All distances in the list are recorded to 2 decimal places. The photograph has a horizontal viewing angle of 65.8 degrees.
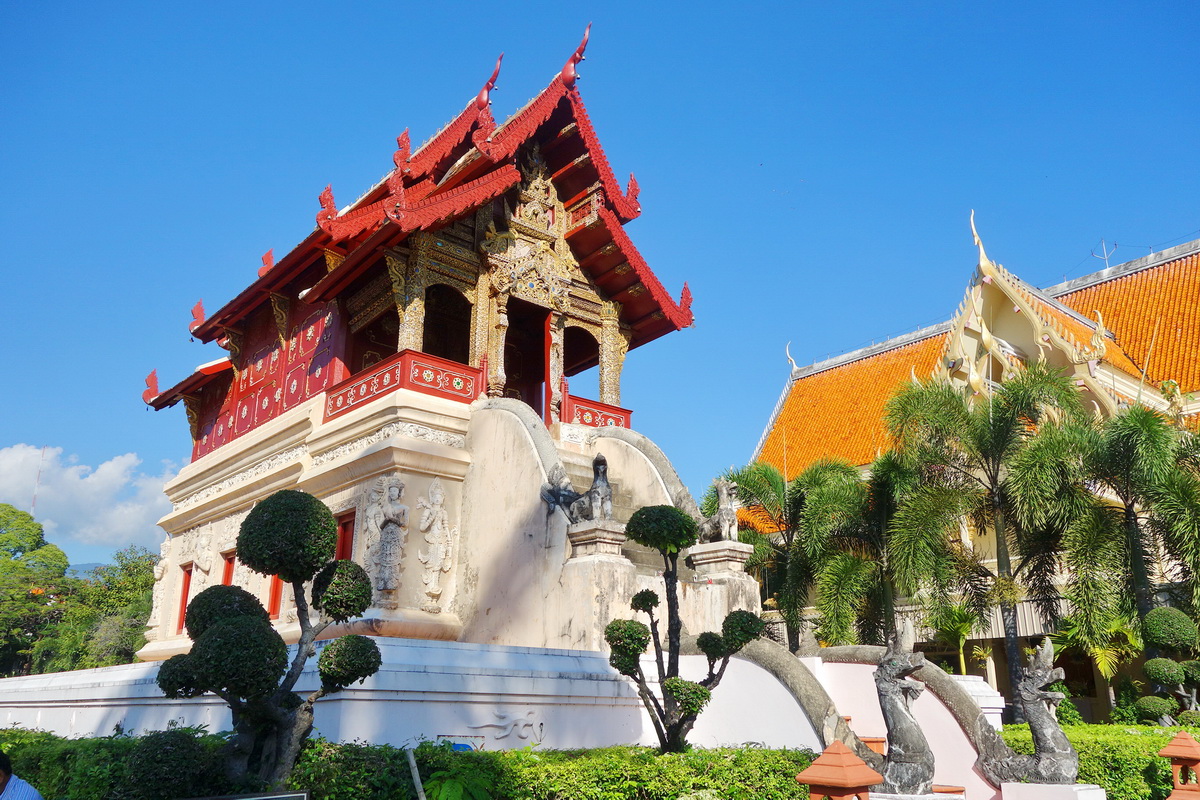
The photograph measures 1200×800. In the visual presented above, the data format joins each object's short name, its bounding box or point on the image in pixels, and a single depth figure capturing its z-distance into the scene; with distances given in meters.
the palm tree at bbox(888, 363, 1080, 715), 13.03
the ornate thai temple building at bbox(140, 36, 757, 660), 10.54
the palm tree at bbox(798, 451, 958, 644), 13.83
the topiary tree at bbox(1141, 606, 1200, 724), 12.05
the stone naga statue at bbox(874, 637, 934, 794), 6.69
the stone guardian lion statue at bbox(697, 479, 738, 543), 10.73
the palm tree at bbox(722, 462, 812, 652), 15.41
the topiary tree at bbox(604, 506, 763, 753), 6.53
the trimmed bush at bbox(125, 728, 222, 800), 4.38
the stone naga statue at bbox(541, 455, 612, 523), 9.37
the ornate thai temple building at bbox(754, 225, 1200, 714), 19.03
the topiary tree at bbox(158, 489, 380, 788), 4.59
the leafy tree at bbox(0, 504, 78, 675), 31.50
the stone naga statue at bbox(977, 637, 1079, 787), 7.28
